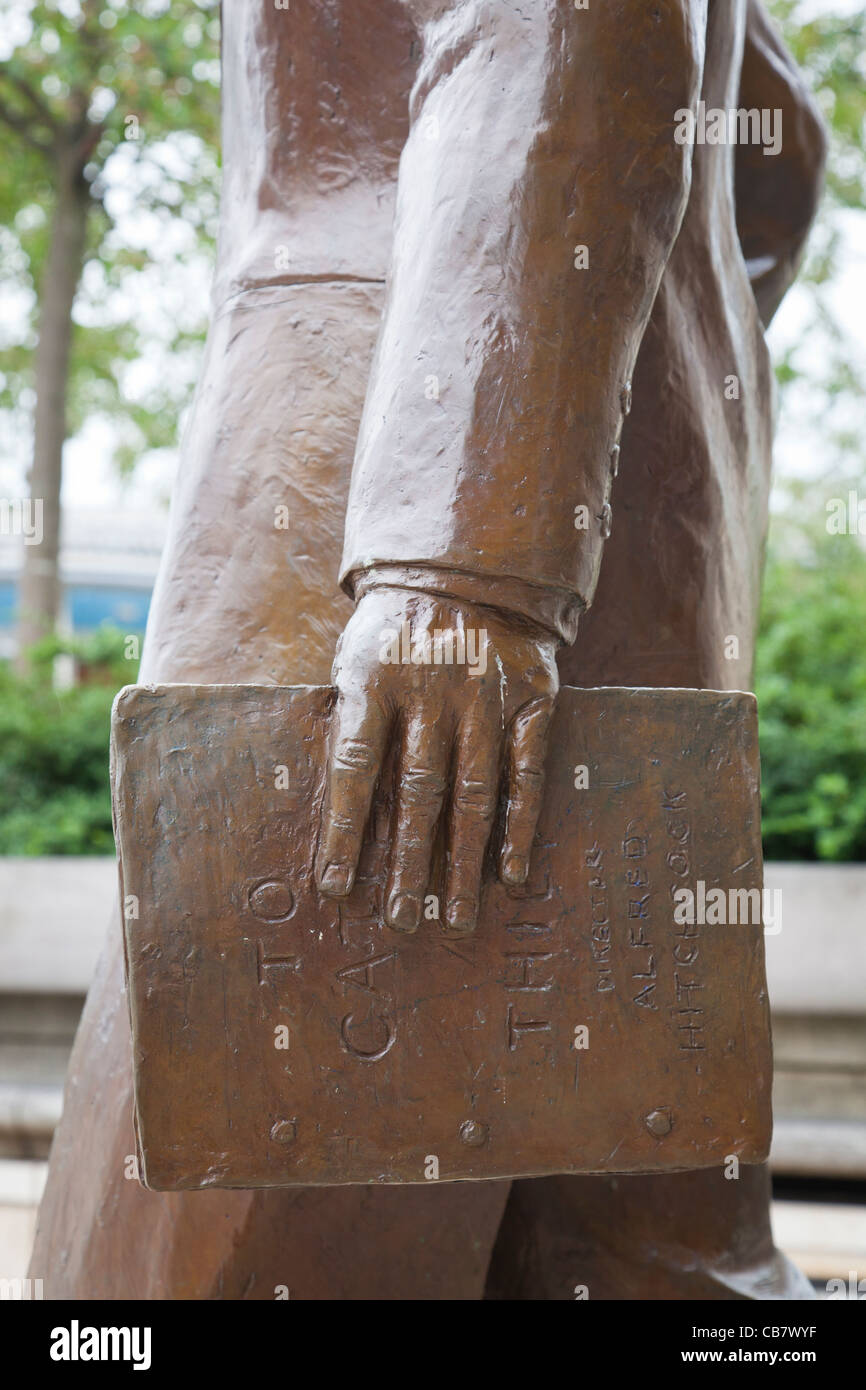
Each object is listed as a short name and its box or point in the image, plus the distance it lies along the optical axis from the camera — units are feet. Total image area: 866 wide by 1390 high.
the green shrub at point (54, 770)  18.22
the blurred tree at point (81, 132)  25.64
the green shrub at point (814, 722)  16.21
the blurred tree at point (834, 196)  28.19
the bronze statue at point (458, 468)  4.26
